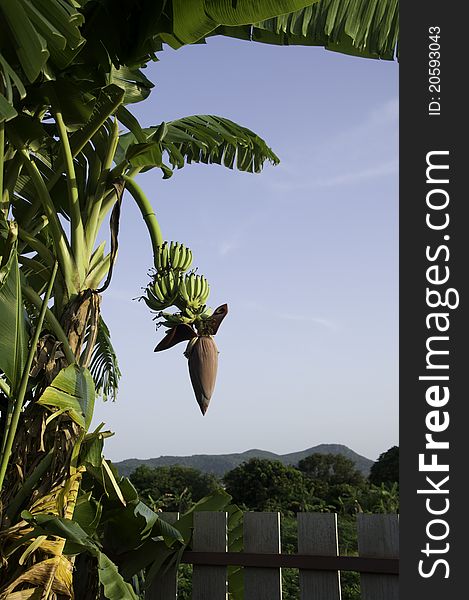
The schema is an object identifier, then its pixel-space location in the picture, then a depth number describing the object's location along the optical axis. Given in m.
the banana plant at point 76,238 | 1.67
